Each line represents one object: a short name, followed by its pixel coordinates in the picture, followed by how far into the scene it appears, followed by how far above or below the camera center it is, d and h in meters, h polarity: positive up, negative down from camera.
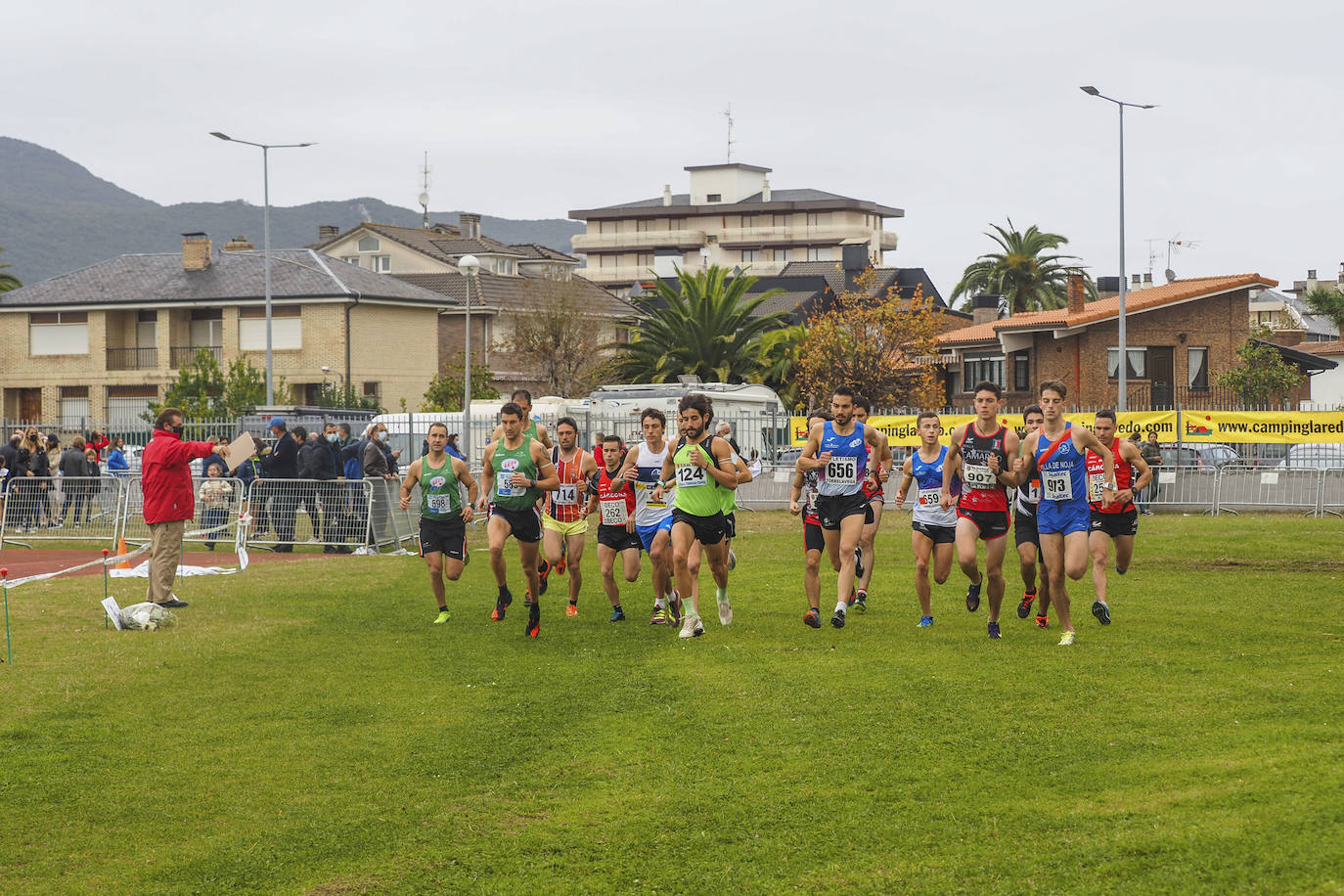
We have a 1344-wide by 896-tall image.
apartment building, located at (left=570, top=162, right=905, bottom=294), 111.69 +15.20
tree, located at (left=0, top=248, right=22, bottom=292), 70.56 +7.21
